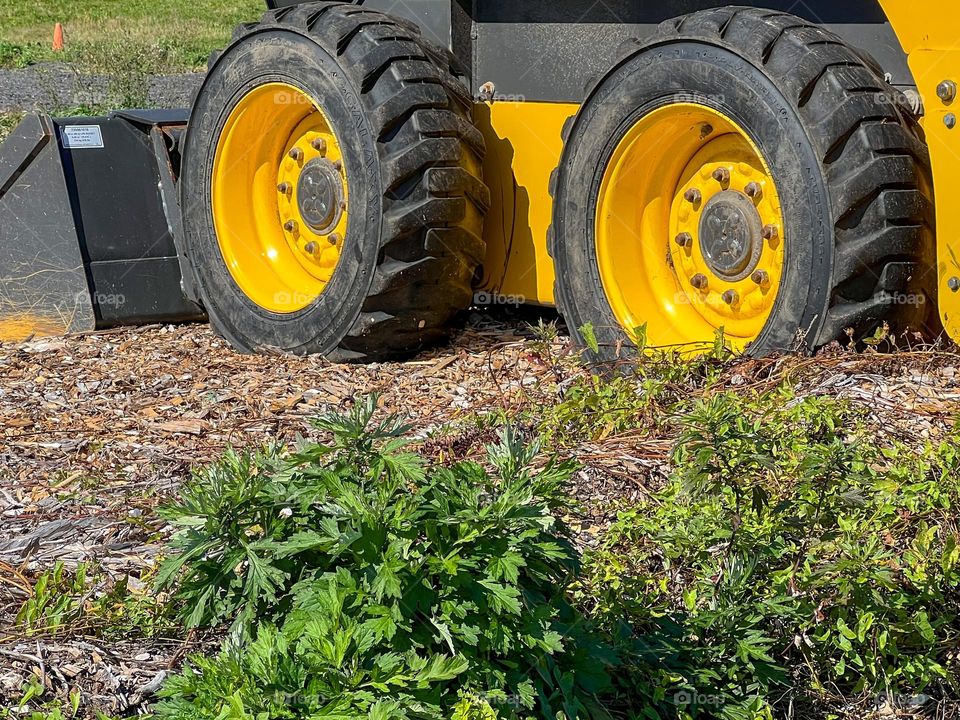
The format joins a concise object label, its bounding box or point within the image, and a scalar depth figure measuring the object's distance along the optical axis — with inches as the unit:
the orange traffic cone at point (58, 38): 959.6
